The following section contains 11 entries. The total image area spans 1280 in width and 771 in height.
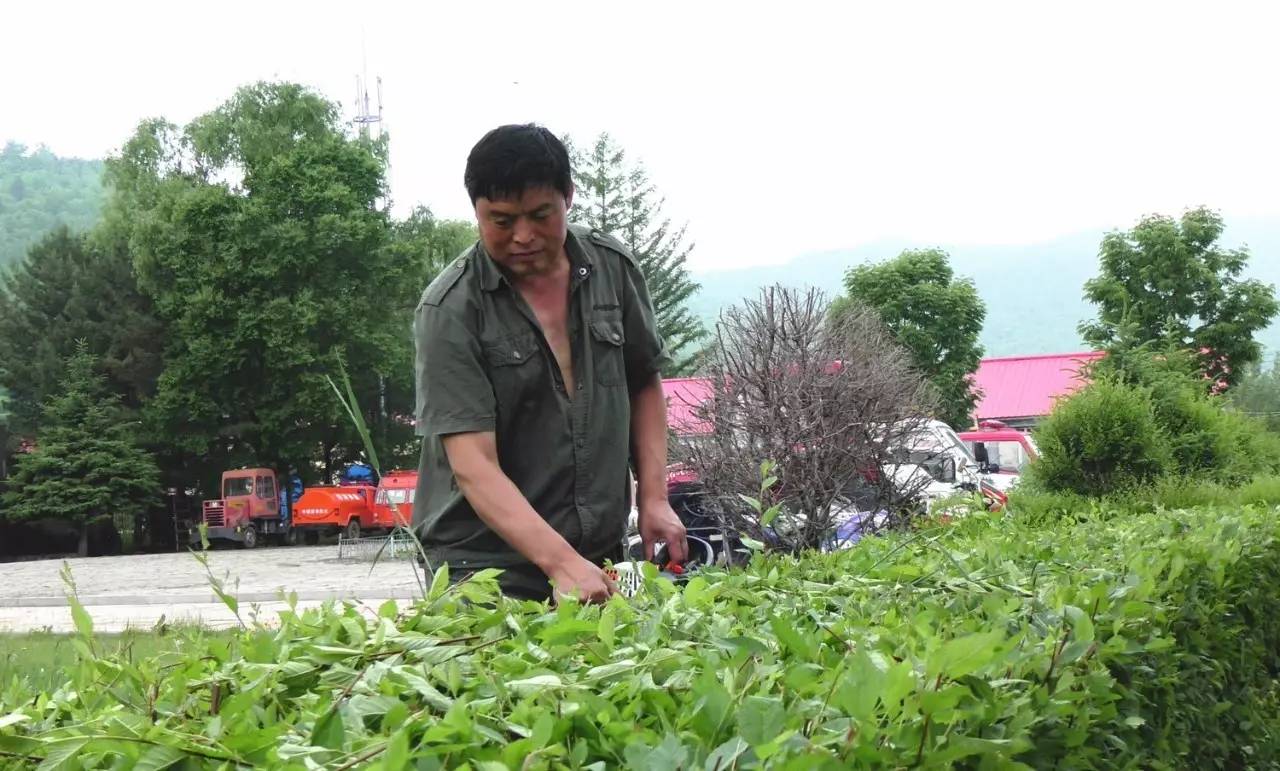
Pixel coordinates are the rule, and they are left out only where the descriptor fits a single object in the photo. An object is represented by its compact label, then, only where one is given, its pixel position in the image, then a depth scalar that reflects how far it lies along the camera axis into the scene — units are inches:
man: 113.5
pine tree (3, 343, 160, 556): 1339.8
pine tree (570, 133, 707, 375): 2012.8
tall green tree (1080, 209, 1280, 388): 1546.5
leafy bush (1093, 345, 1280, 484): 525.3
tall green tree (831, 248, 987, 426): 1855.3
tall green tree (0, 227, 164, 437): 1430.9
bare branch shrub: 496.1
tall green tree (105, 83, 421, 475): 1414.9
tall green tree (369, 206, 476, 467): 1508.4
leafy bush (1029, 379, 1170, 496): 475.5
